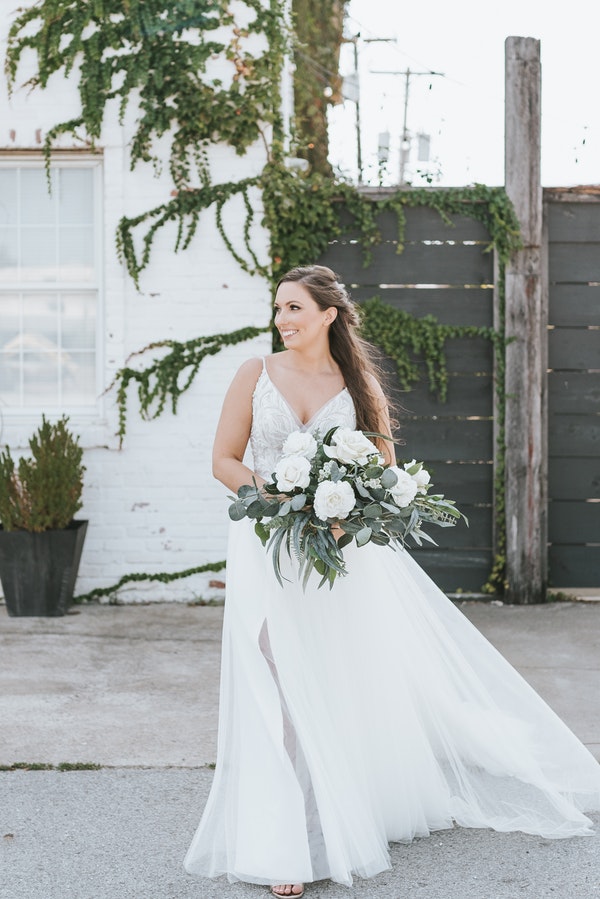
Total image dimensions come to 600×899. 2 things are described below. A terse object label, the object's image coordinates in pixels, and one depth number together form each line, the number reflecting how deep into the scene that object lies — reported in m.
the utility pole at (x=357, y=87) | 11.89
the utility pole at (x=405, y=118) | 13.70
